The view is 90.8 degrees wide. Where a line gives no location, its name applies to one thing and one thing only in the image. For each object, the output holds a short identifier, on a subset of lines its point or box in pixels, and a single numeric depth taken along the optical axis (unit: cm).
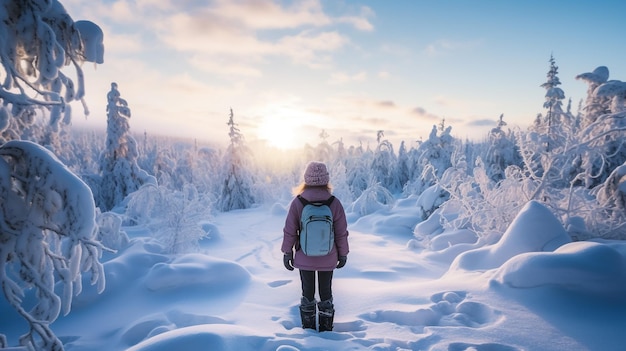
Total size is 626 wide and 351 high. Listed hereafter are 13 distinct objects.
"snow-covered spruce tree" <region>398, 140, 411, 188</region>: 4320
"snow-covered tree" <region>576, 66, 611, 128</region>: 1877
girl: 367
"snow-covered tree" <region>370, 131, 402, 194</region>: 3753
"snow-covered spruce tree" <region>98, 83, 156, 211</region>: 2002
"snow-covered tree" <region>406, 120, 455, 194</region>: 2294
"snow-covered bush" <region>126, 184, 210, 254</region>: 929
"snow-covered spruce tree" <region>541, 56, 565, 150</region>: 2575
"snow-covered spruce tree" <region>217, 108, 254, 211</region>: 2836
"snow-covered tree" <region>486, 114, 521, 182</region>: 2648
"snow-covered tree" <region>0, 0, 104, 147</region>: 259
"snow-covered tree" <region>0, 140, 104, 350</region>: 253
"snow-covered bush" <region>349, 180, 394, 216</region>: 1930
